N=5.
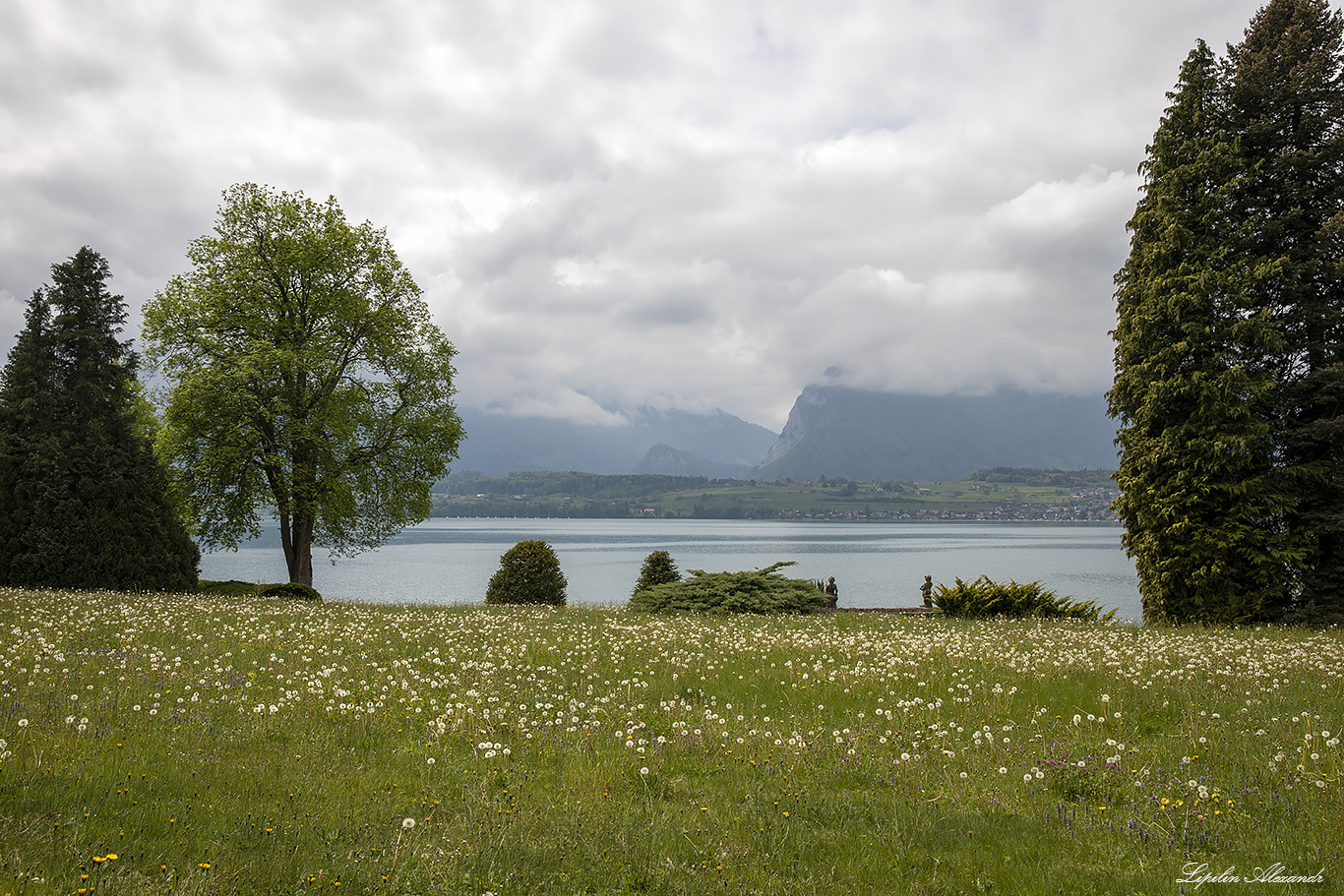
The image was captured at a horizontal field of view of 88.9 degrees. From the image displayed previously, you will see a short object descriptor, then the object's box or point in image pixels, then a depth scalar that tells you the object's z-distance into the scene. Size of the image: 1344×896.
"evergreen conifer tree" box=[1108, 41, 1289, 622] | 20.34
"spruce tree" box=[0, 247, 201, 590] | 22.00
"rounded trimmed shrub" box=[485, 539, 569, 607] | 29.47
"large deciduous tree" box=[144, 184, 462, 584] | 26.25
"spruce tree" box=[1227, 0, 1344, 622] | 20.12
